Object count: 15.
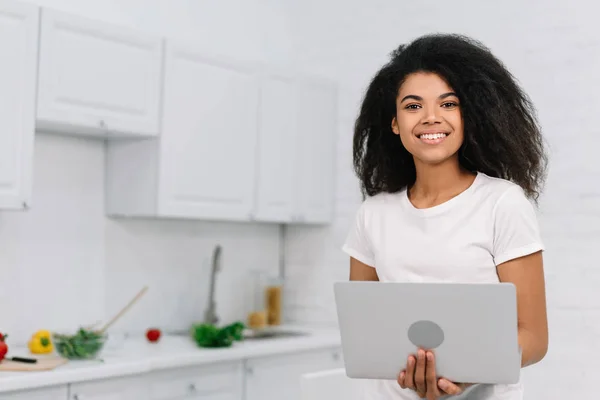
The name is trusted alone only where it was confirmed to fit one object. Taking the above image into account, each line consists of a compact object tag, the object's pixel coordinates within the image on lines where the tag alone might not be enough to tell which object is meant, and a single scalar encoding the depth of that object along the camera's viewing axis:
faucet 4.10
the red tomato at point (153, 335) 3.68
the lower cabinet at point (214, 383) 2.99
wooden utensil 3.60
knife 2.99
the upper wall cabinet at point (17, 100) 3.06
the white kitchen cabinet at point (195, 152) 3.67
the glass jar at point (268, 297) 4.43
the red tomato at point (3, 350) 2.94
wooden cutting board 2.88
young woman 1.83
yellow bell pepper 3.27
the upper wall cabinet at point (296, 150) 4.15
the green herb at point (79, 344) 3.12
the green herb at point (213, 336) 3.55
